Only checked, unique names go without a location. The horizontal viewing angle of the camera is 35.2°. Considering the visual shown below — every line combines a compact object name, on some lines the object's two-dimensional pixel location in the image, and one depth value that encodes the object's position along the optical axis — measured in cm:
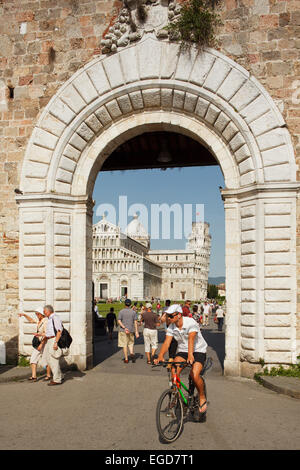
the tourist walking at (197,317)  2196
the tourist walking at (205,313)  2671
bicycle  514
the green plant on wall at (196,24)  930
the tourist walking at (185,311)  1150
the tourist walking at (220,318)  2198
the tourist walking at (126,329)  1122
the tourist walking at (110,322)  1674
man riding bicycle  576
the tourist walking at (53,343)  838
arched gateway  880
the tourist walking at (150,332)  1131
